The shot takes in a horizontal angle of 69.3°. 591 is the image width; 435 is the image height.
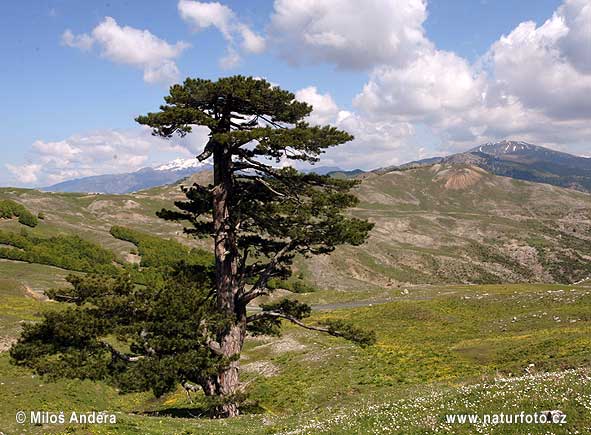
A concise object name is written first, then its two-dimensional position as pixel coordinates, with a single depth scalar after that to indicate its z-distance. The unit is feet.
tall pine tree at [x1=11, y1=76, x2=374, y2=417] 60.34
